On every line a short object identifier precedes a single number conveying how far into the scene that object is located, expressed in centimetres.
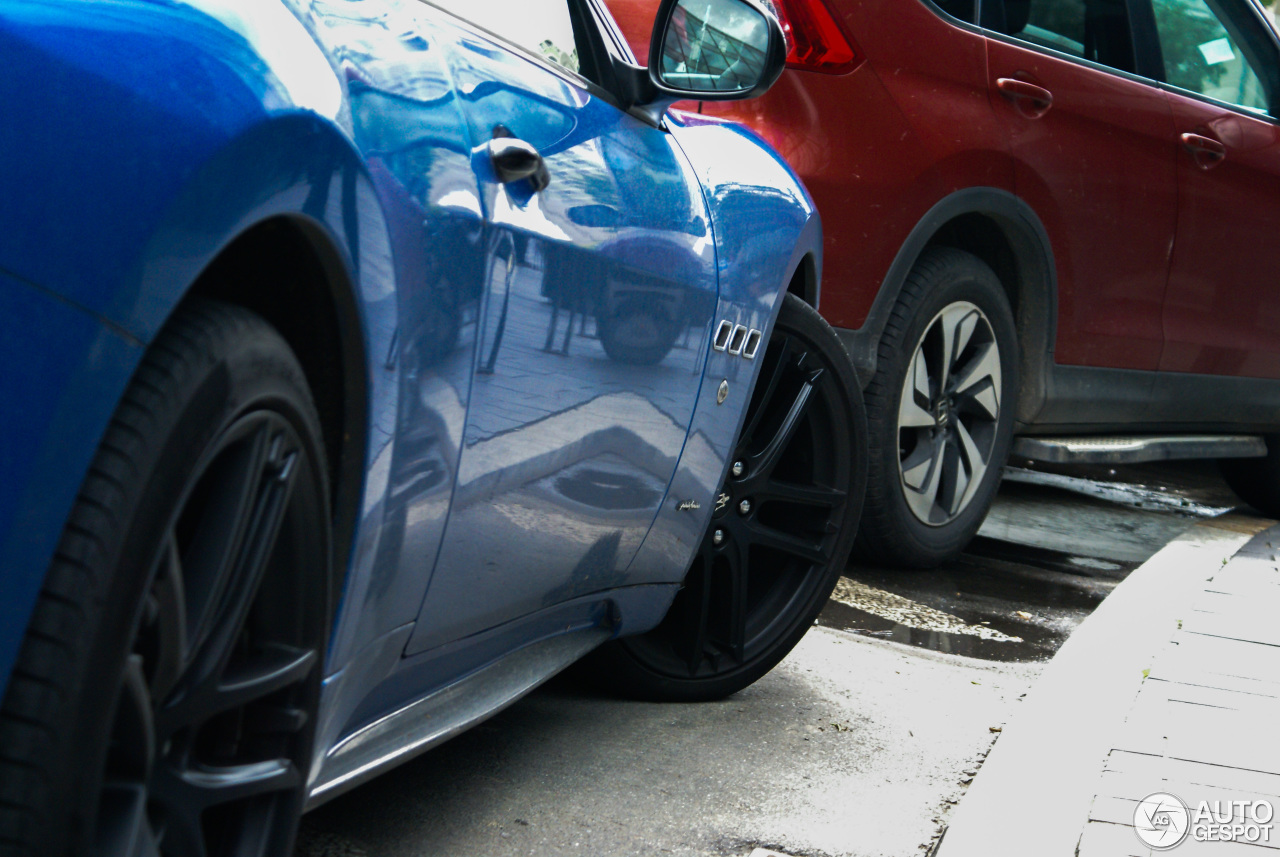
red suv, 620
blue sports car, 269
